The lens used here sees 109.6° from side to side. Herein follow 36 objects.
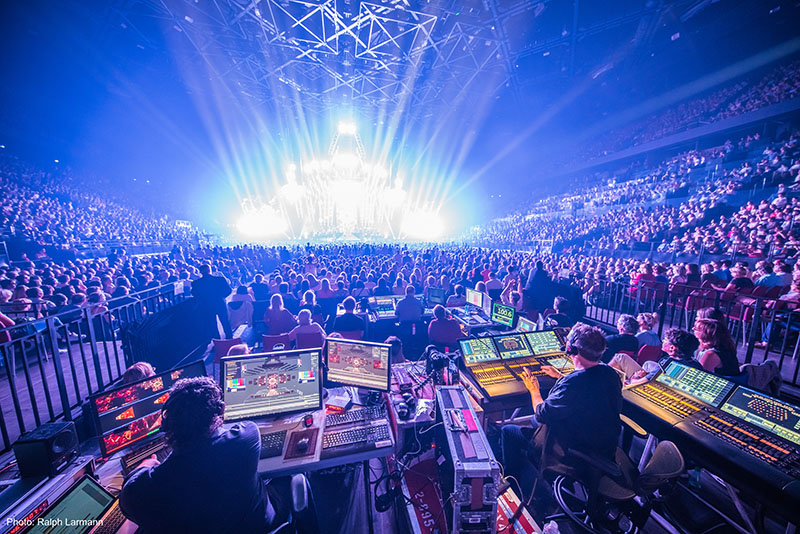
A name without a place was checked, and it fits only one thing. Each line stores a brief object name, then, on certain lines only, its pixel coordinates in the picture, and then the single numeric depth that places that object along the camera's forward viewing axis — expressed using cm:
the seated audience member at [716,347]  351
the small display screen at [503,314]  578
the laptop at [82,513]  179
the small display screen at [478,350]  422
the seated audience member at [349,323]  561
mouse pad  269
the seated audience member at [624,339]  456
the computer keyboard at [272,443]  270
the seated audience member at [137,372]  319
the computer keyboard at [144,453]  247
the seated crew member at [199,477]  174
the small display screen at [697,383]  293
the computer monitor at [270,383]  304
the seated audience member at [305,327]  510
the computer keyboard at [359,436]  283
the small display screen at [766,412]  242
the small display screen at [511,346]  435
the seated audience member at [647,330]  461
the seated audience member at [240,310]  805
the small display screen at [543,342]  447
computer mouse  272
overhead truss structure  1332
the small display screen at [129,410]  247
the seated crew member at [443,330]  549
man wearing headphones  257
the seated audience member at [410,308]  657
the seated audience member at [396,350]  481
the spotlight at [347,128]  2934
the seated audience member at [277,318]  623
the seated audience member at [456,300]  760
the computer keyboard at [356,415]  311
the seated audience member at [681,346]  357
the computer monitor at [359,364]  342
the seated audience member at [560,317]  590
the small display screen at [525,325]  529
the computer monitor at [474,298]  703
